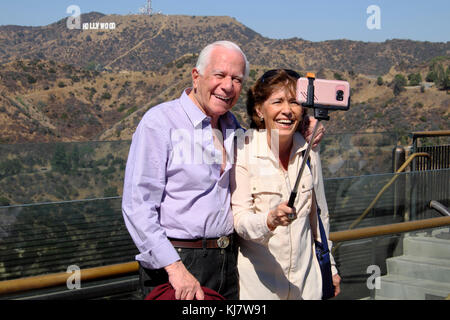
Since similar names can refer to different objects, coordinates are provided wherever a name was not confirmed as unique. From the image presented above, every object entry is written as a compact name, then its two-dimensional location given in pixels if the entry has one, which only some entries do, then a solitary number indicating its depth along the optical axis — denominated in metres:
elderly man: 2.25
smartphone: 2.01
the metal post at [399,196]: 5.01
